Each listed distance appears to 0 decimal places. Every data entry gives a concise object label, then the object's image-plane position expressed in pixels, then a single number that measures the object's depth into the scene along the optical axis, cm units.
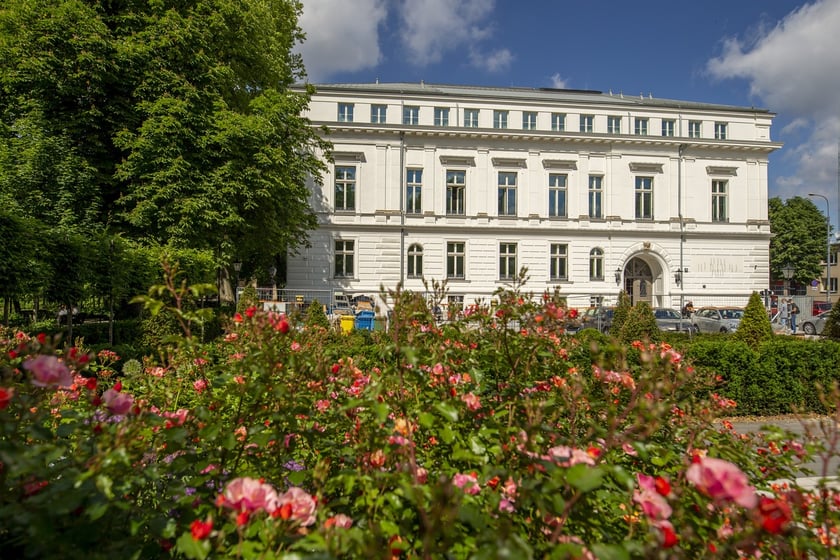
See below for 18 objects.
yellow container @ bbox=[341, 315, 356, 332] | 1437
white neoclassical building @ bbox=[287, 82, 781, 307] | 2666
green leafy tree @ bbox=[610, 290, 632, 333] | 1249
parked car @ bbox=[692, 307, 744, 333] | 1955
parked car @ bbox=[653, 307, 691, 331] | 1851
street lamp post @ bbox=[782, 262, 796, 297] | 2444
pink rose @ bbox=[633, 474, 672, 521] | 117
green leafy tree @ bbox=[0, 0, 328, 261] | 1131
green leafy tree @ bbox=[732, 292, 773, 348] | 973
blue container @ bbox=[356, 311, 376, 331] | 1783
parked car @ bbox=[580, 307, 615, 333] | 1641
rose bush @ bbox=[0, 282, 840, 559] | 123
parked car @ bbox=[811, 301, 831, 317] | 2915
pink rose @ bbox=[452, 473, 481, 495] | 153
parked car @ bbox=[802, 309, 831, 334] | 2269
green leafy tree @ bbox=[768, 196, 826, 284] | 4638
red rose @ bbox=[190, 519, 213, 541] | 120
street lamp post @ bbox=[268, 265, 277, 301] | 2701
